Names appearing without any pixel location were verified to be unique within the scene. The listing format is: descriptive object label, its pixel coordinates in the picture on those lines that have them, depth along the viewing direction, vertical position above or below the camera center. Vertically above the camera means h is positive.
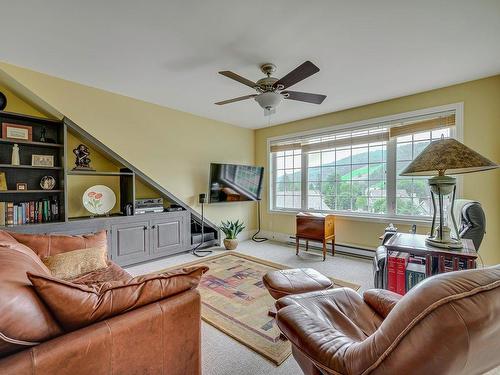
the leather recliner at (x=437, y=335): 0.57 -0.39
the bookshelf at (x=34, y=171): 2.82 +0.19
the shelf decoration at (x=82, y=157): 3.30 +0.39
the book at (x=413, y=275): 1.95 -0.75
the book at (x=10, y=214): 2.72 -0.34
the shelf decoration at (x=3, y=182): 2.75 +0.04
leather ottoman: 1.80 -0.78
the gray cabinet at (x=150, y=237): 3.35 -0.81
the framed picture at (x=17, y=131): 2.75 +0.64
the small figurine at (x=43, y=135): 3.03 +0.64
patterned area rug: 1.84 -1.21
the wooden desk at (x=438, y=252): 1.66 -0.51
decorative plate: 3.29 -0.21
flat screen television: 4.41 +0.03
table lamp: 1.63 +0.13
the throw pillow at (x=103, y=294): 0.88 -0.47
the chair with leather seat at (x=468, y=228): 2.22 -0.42
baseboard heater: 3.90 -1.16
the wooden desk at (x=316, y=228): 3.84 -0.72
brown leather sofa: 0.77 -0.58
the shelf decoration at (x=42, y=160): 2.99 +0.32
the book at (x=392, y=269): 2.00 -0.72
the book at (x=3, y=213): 2.72 -0.32
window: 3.53 +0.30
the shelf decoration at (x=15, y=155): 2.81 +0.36
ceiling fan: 2.31 +1.02
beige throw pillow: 1.92 -0.66
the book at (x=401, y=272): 1.96 -0.73
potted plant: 4.35 -0.94
